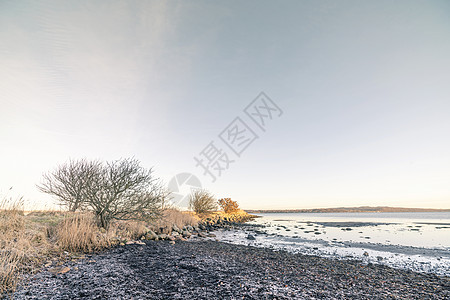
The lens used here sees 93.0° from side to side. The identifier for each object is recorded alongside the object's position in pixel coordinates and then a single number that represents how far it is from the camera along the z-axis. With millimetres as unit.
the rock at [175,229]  13947
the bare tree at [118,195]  10016
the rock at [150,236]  11059
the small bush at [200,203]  25000
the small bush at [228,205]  35531
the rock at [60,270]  5148
